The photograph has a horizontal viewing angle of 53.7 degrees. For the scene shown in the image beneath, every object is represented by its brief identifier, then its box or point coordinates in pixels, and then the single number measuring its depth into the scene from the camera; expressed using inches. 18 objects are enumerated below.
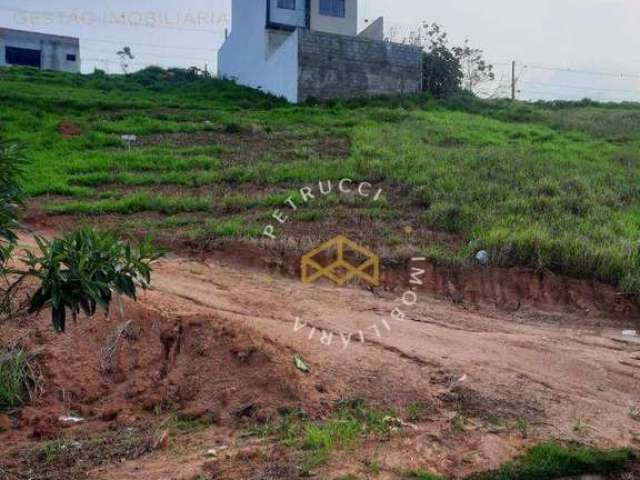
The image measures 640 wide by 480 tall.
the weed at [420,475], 132.0
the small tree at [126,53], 1006.4
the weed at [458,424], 152.8
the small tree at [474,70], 883.4
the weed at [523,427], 153.2
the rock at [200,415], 159.3
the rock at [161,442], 144.0
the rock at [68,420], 159.6
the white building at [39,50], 1083.3
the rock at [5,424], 157.3
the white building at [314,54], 705.0
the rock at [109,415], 162.6
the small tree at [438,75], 825.5
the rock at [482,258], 278.5
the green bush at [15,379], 166.9
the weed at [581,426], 157.4
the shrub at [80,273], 104.5
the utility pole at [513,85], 959.6
